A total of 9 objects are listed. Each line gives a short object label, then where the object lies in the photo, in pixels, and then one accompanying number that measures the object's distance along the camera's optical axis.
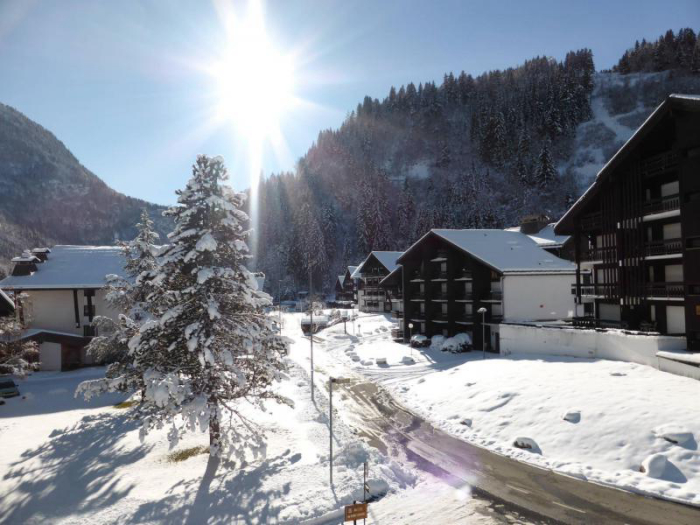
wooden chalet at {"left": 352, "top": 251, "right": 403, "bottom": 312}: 74.12
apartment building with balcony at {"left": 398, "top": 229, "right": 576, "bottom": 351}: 36.44
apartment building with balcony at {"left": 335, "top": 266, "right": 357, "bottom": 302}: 95.25
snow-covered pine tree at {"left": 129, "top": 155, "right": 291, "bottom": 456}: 15.32
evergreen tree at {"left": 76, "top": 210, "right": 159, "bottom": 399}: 24.48
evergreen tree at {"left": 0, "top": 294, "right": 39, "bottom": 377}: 27.98
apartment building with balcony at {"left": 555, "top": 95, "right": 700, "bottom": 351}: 22.39
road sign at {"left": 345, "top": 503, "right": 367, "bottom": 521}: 9.68
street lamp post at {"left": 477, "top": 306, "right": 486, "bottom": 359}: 32.15
